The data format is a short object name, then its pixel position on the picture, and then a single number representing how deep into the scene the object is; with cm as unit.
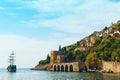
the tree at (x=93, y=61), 7438
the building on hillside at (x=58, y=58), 9652
